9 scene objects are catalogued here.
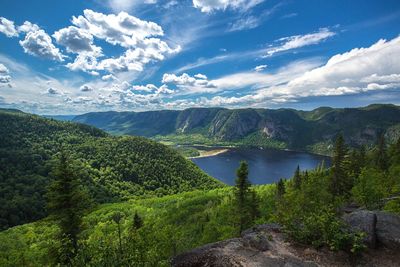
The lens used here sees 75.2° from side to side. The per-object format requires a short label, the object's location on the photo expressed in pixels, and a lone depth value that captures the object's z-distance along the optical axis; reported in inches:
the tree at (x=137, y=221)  2570.9
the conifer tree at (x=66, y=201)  1242.6
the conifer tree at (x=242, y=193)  1916.8
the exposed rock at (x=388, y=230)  751.1
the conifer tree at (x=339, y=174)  2534.4
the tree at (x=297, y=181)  3686.0
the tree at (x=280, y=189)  3523.6
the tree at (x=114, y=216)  4385.8
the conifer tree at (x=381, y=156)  3316.9
